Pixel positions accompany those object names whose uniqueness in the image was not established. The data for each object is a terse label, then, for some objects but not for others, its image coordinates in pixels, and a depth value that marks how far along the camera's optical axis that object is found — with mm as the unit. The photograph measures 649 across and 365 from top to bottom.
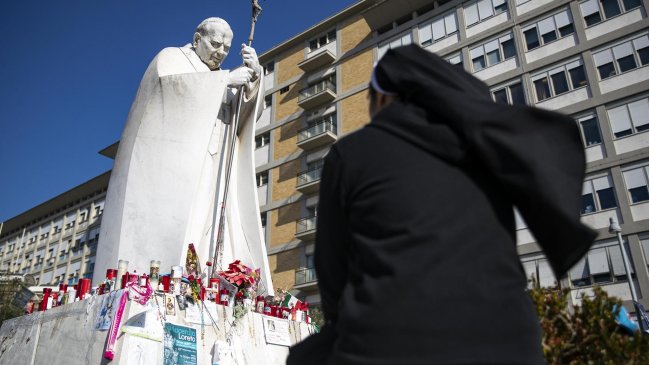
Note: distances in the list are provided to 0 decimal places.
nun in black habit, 1198
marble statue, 6328
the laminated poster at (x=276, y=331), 6008
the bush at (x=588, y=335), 2242
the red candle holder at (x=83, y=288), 5345
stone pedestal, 4629
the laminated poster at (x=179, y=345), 4781
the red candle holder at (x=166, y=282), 5203
